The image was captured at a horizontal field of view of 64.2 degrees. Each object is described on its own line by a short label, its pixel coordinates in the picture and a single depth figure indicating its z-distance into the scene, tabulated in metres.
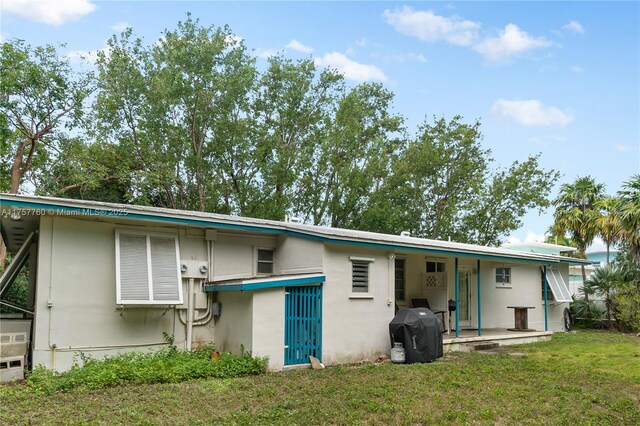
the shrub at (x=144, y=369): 7.89
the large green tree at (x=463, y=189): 29.22
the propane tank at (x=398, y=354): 10.98
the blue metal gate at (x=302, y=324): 10.04
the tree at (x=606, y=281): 19.75
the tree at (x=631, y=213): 19.31
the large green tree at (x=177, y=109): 23.83
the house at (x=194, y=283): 8.89
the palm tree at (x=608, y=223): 22.45
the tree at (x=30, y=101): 18.72
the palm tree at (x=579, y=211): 25.86
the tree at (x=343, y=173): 27.75
